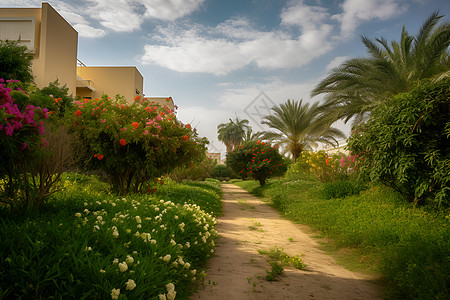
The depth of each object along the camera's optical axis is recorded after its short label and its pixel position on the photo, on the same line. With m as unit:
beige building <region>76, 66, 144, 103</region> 24.89
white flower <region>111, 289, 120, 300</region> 1.98
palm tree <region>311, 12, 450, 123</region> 10.29
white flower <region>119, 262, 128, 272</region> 2.23
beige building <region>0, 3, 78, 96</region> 16.42
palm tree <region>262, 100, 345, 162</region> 19.53
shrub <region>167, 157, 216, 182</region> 16.73
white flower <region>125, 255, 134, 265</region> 2.37
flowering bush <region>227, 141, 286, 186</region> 16.86
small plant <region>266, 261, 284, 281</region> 3.51
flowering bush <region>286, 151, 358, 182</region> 11.45
